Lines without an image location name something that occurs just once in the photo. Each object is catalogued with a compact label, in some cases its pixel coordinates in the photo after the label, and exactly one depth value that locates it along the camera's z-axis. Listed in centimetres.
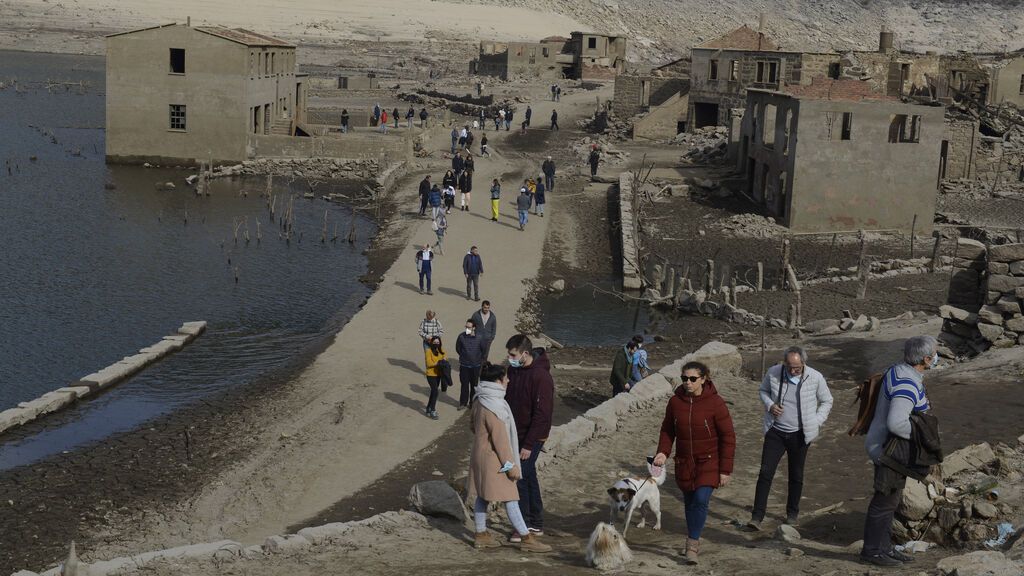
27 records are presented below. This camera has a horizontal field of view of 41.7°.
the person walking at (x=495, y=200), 3856
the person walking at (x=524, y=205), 3791
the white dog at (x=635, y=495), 1223
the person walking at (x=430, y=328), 2053
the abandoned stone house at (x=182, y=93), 5353
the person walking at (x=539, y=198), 4062
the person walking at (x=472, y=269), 2819
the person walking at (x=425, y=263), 2880
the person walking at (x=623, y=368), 1952
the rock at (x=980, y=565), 912
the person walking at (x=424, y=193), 4062
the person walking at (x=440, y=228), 3322
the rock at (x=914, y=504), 1115
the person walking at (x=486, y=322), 2064
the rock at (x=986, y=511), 1112
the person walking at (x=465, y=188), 4022
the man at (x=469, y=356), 1973
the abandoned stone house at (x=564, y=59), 9238
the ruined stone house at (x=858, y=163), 3925
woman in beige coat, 1140
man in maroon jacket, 1205
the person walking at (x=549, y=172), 4588
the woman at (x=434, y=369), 1988
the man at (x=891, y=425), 1022
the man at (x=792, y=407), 1152
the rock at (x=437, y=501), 1298
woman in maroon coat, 1076
